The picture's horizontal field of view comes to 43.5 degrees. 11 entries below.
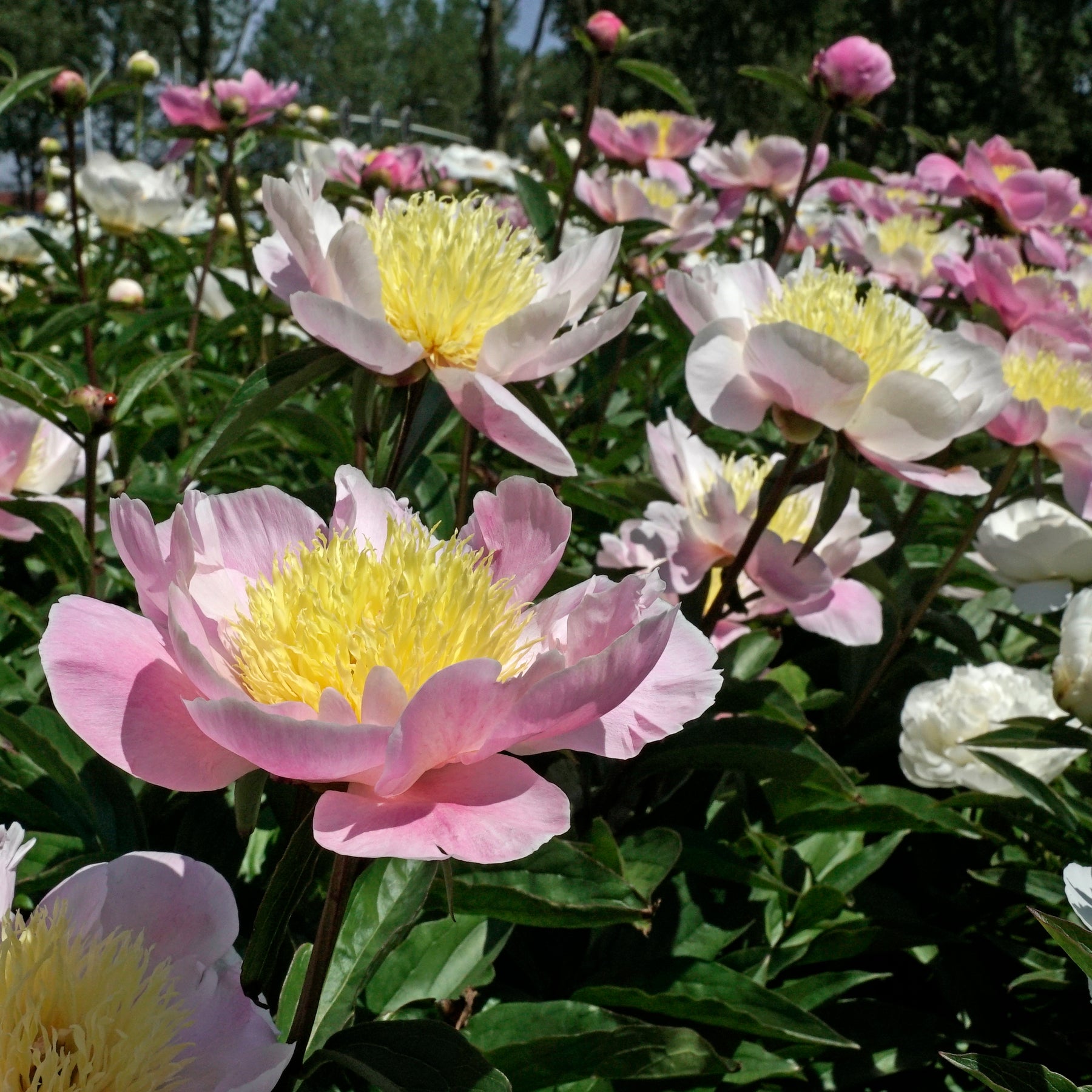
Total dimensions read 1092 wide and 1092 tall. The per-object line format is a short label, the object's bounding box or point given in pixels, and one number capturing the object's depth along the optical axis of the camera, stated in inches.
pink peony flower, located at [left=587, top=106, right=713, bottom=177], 37.8
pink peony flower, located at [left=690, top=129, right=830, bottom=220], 35.5
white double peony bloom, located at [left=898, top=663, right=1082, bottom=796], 20.6
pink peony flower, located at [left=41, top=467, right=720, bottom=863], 9.9
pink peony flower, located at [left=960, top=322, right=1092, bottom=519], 21.0
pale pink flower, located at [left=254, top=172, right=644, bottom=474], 16.1
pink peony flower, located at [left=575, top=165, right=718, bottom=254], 31.2
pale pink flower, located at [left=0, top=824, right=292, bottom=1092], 10.4
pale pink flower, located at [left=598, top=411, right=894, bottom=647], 19.6
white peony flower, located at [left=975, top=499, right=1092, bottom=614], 23.2
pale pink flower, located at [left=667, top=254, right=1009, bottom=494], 17.6
